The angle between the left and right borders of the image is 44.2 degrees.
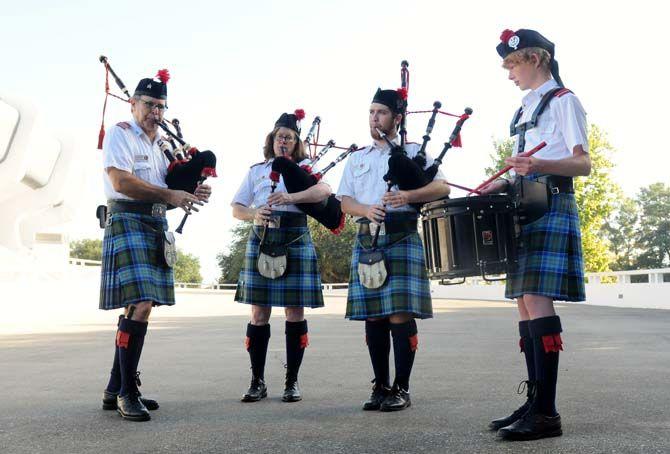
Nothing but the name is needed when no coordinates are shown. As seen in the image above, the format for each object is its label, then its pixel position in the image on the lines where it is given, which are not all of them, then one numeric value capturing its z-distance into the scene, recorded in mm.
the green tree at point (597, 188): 40344
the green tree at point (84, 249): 104312
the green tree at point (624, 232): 78088
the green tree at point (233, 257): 74375
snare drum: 4043
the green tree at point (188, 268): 115375
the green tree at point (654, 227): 74812
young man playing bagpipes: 4695
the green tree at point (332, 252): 67688
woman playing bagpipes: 5246
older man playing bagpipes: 4637
